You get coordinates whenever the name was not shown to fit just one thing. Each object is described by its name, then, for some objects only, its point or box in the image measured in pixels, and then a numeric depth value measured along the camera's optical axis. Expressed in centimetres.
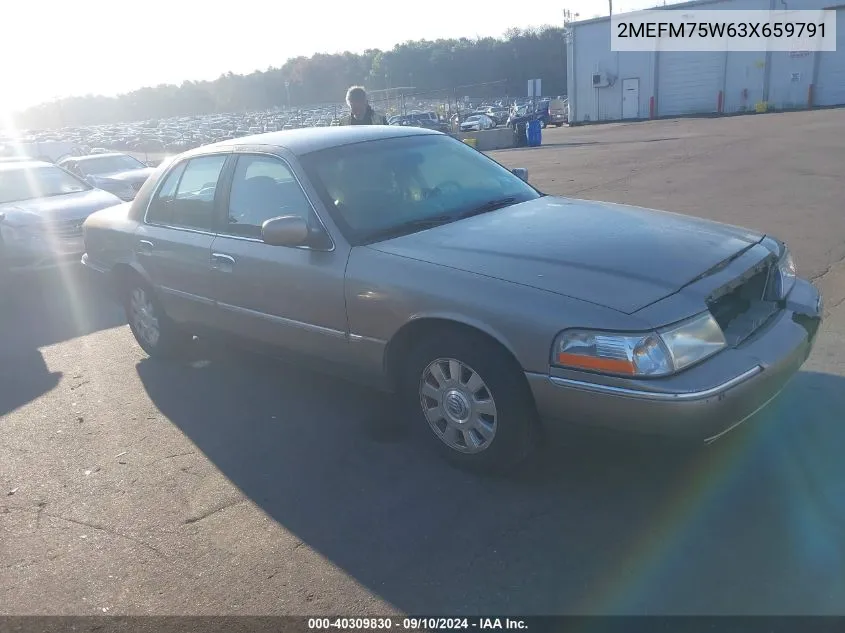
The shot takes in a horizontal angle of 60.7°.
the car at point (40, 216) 868
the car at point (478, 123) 4077
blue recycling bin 2923
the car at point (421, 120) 3744
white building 3881
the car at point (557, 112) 4762
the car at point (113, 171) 1468
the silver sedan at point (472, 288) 299
